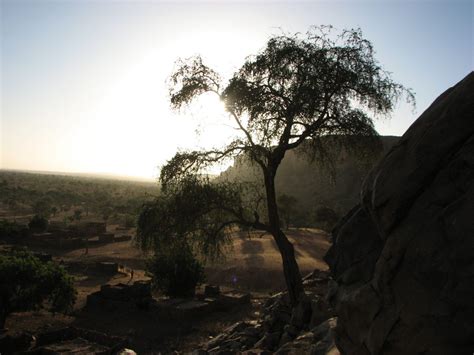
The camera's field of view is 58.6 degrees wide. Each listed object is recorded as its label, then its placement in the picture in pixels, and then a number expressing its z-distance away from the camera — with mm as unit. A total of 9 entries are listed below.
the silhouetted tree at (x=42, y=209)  60219
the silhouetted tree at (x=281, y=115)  12391
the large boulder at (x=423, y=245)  4484
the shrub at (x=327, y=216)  44319
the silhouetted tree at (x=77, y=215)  58641
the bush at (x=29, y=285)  14938
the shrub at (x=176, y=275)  19984
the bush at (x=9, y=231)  36531
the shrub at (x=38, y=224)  41438
